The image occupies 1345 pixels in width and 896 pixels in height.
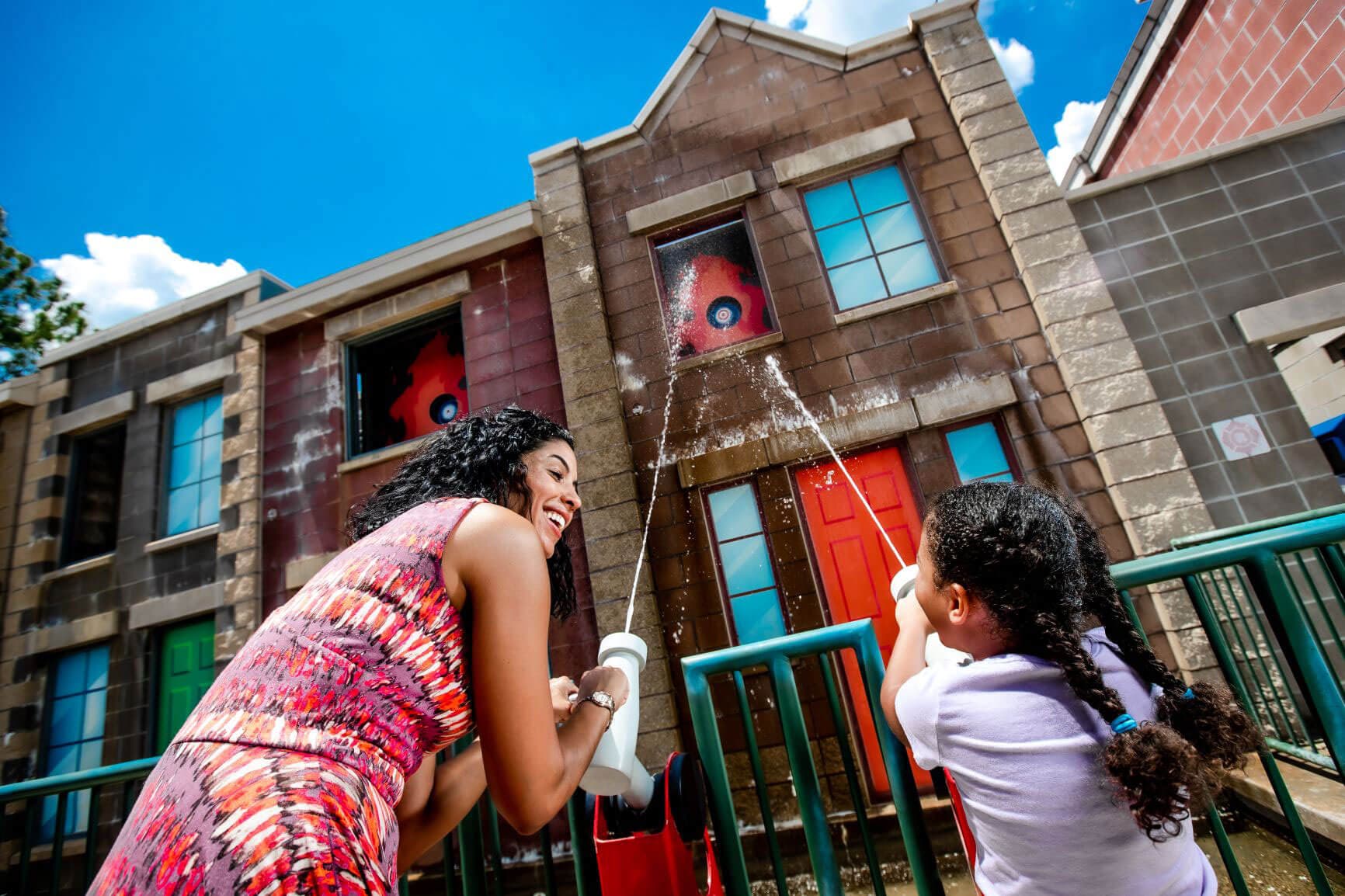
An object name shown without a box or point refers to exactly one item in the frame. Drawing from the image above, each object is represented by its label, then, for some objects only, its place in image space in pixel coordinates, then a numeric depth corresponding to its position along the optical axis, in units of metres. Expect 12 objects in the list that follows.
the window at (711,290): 6.38
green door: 7.11
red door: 5.34
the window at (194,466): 7.97
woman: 0.79
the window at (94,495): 8.44
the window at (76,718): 7.19
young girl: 1.17
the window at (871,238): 6.11
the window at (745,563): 5.54
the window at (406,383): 7.49
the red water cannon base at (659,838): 1.55
